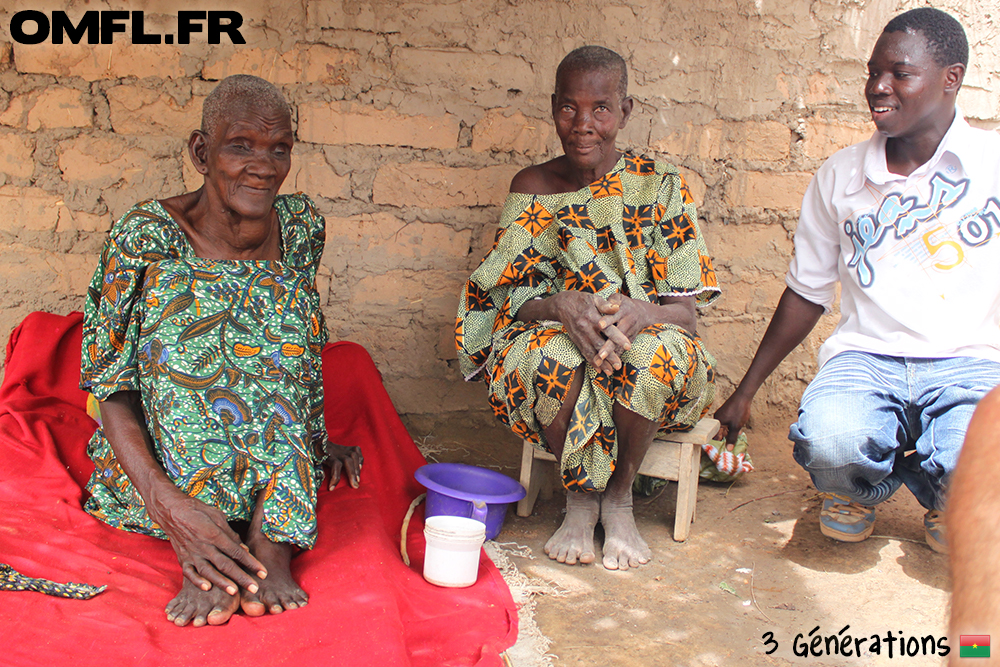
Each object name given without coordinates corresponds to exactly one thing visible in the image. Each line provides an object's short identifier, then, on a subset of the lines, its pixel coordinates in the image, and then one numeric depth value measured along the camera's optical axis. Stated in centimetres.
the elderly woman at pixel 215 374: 213
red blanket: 188
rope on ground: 250
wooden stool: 279
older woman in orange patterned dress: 258
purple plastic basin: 258
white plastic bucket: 232
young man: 251
